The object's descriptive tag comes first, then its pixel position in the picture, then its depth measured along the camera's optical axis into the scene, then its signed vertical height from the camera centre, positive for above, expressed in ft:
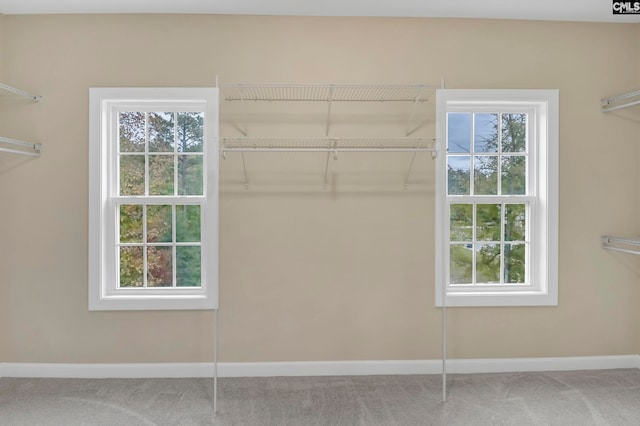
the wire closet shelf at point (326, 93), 9.05 +2.73
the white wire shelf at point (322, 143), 9.07 +1.60
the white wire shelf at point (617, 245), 9.15 -0.74
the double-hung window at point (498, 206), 9.40 +0.18
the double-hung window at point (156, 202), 9.22 +0.25
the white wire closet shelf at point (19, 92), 8.12 +2.57
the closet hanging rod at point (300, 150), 8.02 +1.31
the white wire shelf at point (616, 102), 9.10 +2.61
